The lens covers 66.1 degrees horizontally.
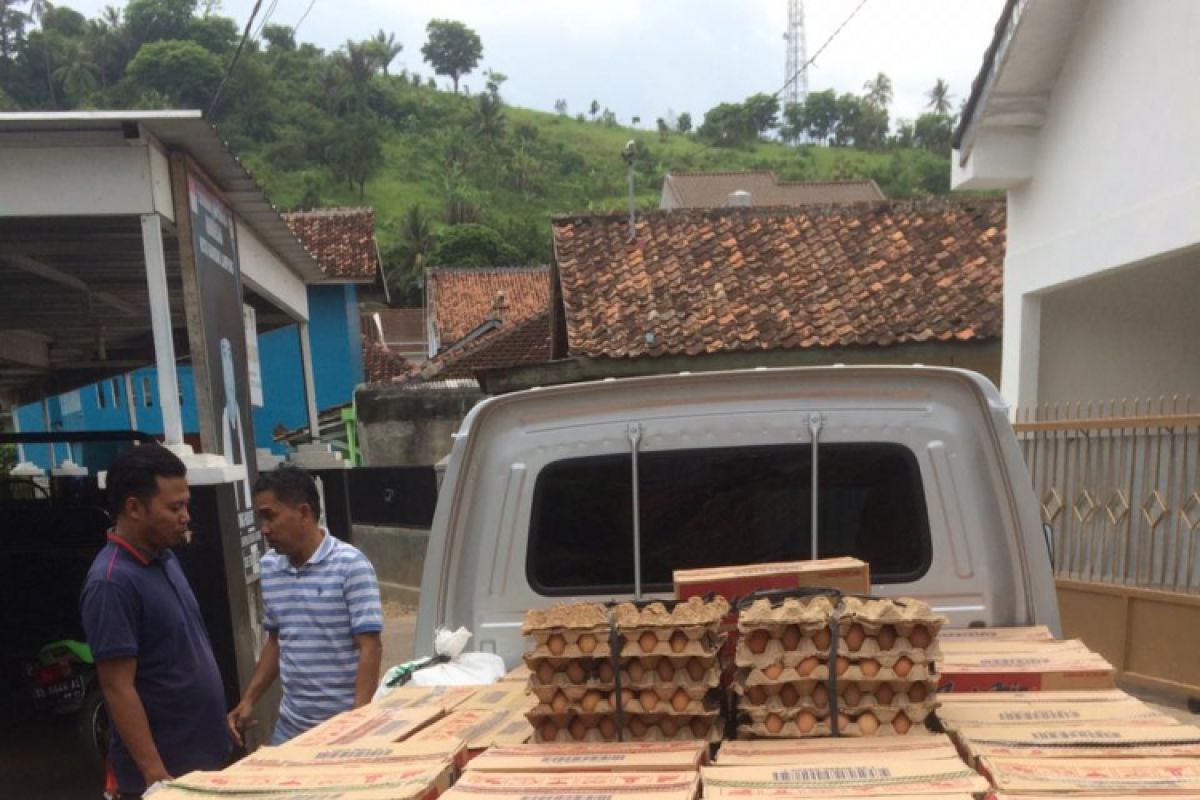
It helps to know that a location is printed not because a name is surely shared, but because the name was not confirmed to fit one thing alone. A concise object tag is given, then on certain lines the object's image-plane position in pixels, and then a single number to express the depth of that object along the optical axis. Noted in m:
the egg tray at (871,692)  1.84
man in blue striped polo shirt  3.15
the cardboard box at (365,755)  1.79
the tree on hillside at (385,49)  95.56
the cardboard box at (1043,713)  1.87
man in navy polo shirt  2.82
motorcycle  6.02
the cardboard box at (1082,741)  1.64
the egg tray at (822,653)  1.84
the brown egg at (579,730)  1.96
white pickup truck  2.62
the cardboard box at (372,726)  1.98
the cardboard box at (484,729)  1.97
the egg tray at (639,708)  1.90
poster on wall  5.62
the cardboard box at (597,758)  1.69
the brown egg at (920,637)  1.84
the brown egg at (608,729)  1.94
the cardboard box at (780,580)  2.32
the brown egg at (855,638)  1.85
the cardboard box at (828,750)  1.67
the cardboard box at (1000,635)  2.46
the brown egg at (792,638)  1.87
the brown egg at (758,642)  1.89
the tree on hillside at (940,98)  99.50
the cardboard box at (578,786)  1.55
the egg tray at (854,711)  1.84
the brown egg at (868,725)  1.83
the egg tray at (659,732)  1.91
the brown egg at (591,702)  1.93
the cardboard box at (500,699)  2.25
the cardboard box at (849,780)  1.48
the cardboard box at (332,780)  1.62
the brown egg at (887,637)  1.85
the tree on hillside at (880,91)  107.24
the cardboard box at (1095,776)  1.46
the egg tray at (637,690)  1.89
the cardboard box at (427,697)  2.29
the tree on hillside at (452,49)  120.44
